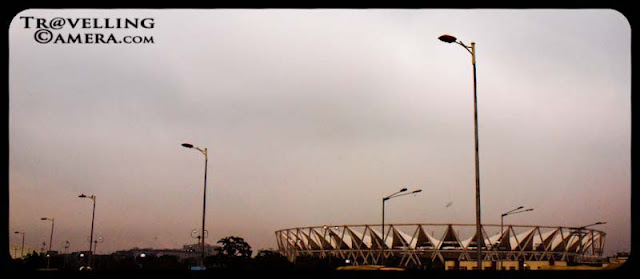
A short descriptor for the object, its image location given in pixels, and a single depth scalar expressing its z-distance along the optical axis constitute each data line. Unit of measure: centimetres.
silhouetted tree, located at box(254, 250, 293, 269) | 5774
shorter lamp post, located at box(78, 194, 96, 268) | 5689
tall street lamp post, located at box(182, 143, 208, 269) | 3476
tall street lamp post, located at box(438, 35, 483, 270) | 1771
